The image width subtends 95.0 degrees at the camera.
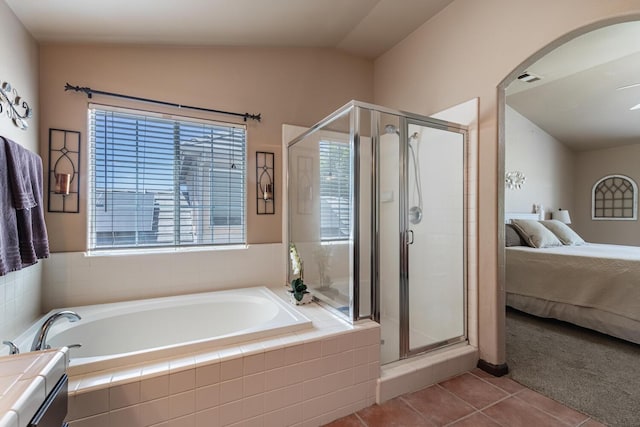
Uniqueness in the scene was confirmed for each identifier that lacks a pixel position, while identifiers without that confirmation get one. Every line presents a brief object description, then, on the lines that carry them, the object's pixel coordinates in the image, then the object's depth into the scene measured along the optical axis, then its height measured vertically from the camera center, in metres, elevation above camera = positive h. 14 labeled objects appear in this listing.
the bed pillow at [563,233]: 3.94 -0.25
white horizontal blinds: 2.16 +0.27
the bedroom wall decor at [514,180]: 4.52 +0.54
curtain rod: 2.03 +0.87
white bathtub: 1.45 -0.70
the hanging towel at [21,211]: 1.42 +0.02
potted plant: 2.21 -0.60
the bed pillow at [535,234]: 3.62 -0.24
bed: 2.61 -0.71
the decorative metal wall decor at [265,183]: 2.65 +0.29
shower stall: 1.93 -0.06
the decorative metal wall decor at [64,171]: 1.98 +0.30
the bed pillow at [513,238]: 3.74 -0.30
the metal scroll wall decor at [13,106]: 1.55 +0.61
